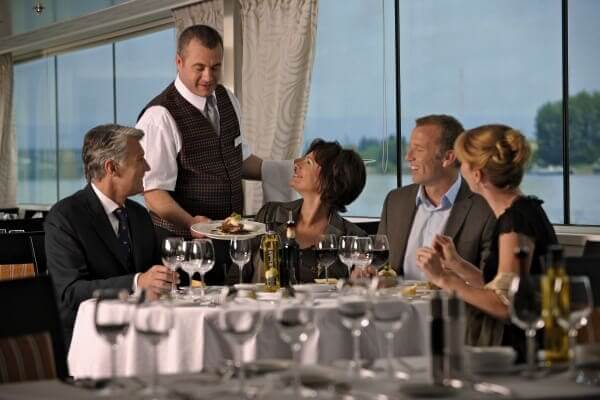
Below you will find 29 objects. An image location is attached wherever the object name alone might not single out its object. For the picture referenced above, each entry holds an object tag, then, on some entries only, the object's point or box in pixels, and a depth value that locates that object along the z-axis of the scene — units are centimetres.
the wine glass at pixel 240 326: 240
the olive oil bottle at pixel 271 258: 447
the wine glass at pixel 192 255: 410
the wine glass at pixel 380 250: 432
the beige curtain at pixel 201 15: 972
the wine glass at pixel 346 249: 432
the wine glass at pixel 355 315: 254
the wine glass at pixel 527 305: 255
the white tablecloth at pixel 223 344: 375
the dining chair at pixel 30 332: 294
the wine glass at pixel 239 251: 436
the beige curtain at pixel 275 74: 877
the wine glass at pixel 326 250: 442
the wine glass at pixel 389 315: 251
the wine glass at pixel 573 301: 254
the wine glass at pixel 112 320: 247
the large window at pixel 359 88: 872
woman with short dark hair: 507
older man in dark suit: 433
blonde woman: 354
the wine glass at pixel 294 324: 246
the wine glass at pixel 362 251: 432
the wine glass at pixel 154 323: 240
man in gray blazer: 472
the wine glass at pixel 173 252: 409
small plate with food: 484
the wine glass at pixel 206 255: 412
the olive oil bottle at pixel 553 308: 258
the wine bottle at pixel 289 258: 450
